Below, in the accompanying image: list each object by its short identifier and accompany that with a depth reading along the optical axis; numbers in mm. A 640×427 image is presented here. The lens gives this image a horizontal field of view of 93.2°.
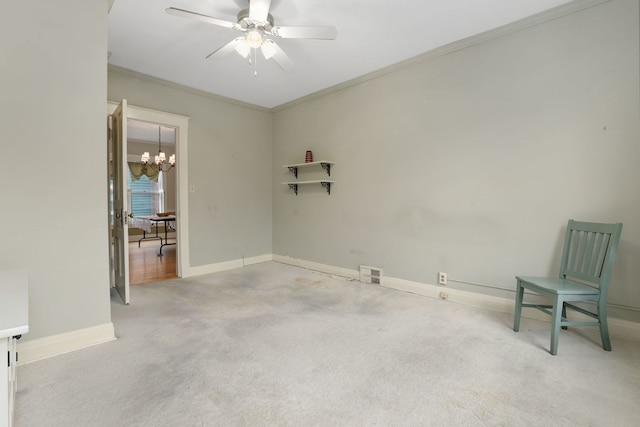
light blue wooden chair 2078
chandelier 6879
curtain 8048
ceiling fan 2195
